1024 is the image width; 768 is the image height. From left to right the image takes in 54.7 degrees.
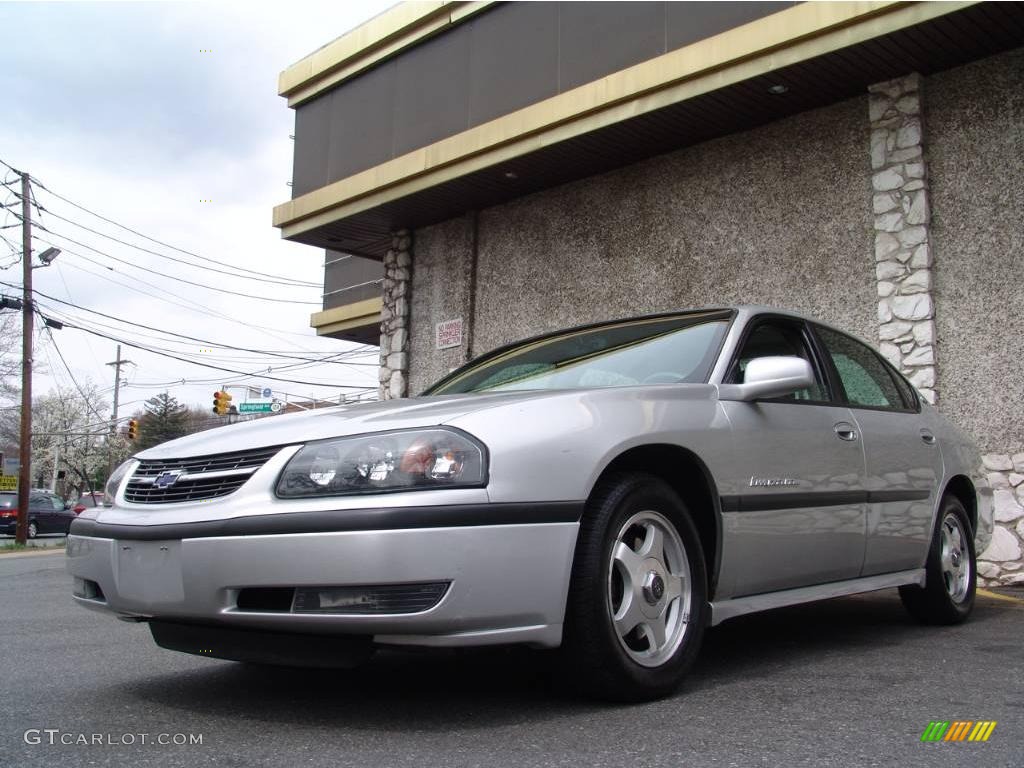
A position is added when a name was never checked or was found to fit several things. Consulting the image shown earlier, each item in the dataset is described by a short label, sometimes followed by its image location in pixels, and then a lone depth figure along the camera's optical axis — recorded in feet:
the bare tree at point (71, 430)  240.53
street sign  112.06
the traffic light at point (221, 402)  97.14
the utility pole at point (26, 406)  80.69
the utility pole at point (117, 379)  231.50
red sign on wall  38.75
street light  87.76
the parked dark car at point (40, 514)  96.56
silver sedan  8.82
